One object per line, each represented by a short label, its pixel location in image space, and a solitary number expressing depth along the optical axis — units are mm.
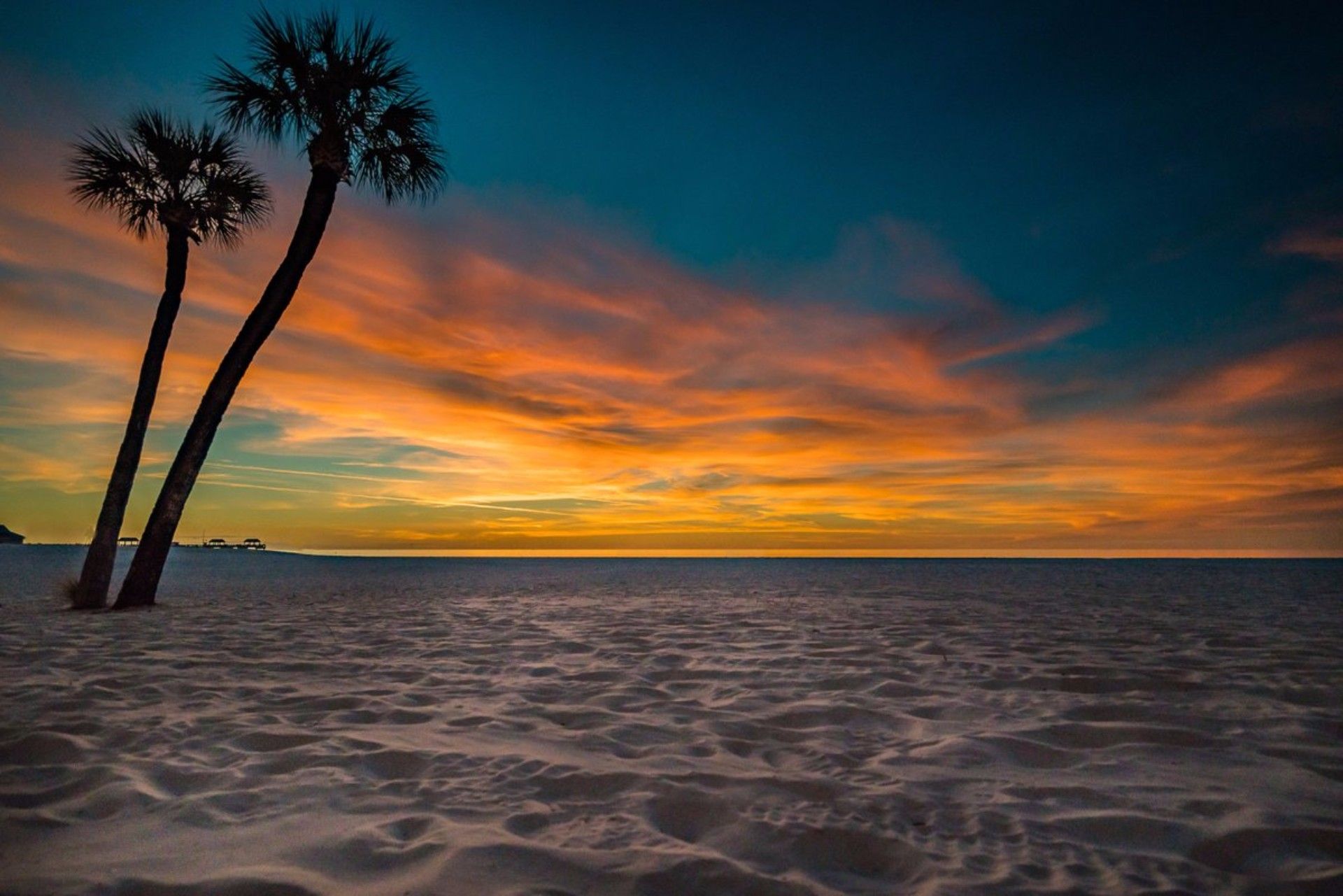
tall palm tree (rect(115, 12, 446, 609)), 12102
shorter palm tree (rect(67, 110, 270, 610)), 12609
